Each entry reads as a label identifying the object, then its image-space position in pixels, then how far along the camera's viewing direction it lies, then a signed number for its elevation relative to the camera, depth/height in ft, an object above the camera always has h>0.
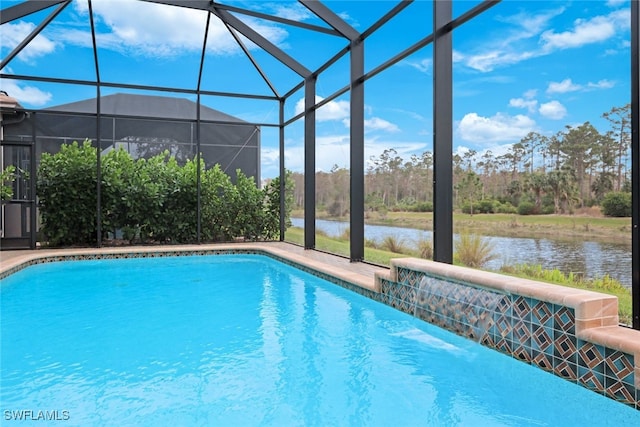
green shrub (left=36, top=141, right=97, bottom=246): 28.66 +0.89
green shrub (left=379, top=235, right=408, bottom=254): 33.85 -2.90
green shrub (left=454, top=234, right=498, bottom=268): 23.34 -2.35
